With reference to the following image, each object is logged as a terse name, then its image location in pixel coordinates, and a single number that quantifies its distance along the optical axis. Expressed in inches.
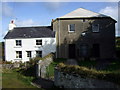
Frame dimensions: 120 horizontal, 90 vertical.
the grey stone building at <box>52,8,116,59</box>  706.4
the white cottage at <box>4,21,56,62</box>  743.1
